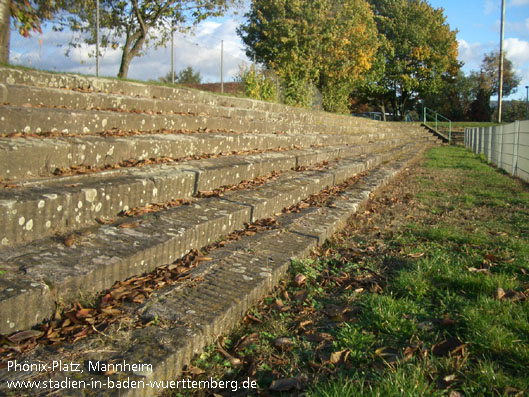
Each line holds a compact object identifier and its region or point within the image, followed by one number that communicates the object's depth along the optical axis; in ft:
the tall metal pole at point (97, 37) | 24.62
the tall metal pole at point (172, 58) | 35.24
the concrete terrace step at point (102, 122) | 9.75
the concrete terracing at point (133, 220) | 5.55
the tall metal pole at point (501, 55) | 74.49
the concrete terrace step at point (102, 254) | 5.47
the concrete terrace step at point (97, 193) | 6.72
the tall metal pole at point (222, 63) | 41.09
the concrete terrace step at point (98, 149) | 8.36
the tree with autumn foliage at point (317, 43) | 60.53
